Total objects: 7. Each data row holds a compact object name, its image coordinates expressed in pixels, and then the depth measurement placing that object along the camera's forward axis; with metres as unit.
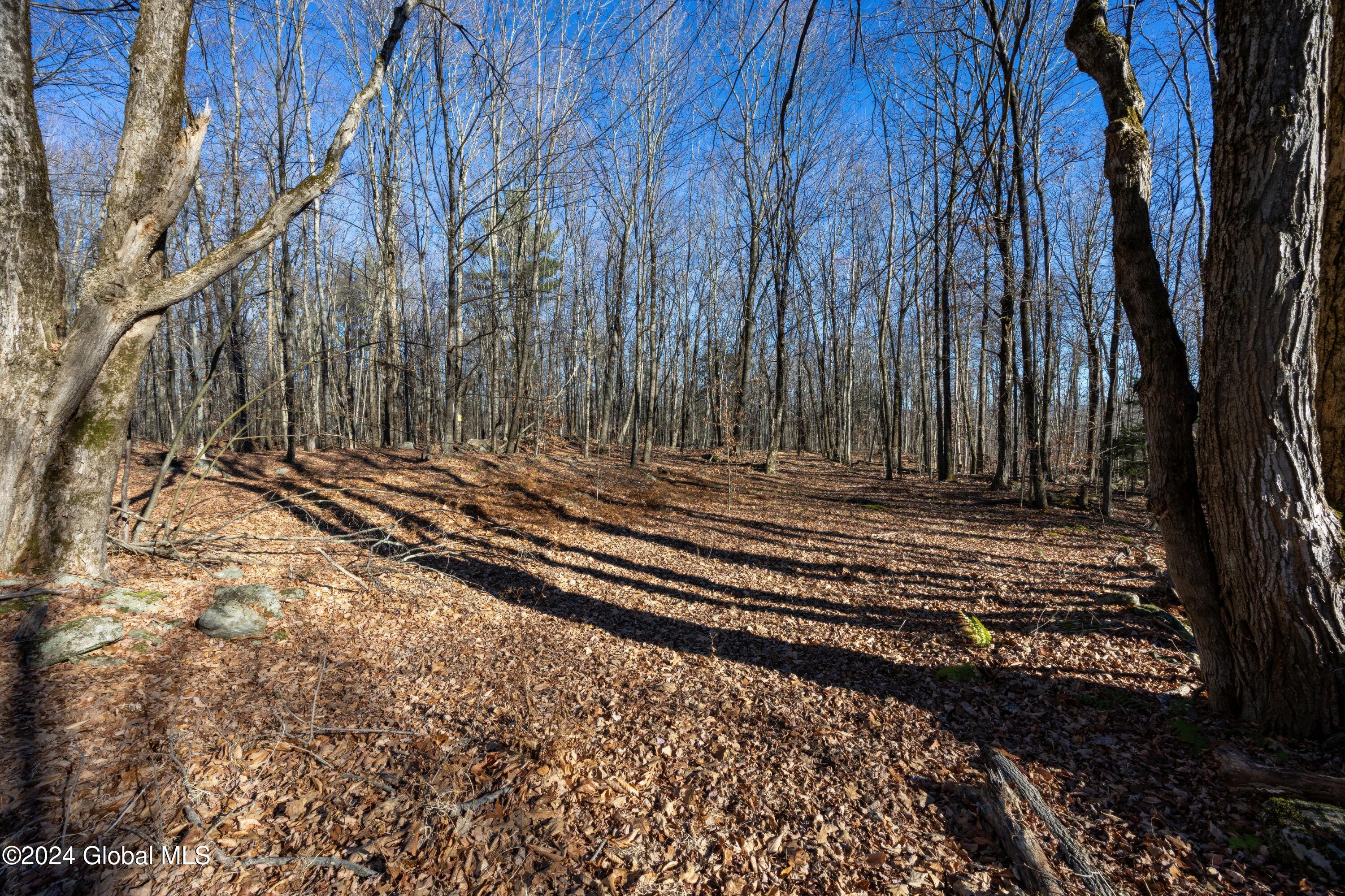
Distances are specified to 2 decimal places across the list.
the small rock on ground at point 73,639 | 3.03
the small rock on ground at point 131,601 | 3.68
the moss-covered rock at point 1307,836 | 2.19
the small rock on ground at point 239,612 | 3.80
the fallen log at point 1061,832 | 2.25
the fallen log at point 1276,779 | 2.42
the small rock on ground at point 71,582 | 3.60
